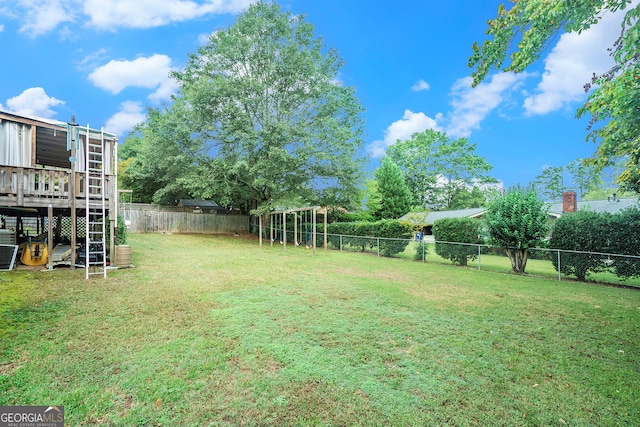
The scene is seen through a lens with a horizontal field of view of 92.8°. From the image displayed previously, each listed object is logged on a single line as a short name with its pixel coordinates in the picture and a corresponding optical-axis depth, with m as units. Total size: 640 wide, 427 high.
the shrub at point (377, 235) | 14.68
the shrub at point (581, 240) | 9.46
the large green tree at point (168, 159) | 19.41
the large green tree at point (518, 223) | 10.43
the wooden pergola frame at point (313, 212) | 15.38
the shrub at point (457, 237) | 12.17
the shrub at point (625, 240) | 8.78
